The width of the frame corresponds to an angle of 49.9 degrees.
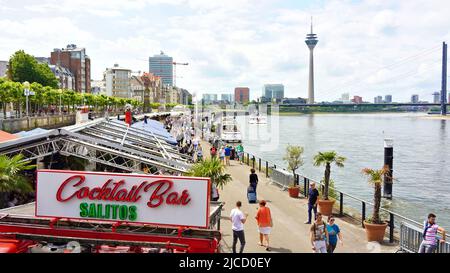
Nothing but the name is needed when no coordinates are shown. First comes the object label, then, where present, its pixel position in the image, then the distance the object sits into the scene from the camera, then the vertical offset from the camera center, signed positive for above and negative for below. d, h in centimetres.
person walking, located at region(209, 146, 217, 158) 2881 -223
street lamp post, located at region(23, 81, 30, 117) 4060 +217
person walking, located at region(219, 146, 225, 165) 2988 -247
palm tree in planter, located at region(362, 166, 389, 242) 1246 -280
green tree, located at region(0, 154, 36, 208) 1119 -143
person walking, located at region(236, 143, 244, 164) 3223 -257
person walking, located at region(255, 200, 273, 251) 1145 -251
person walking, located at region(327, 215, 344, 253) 1041 -257
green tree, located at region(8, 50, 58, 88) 7750 +722
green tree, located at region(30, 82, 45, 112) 5648 +241
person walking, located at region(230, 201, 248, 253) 1062 -240
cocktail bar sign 860 -151
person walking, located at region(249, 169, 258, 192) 1673 -224
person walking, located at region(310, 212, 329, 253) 1000 -249
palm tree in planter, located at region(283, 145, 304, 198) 2133 -187
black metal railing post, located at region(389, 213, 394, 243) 1262 -298
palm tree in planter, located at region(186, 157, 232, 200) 1373 -162
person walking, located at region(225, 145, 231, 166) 2866 -249
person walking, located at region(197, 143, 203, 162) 2955 -236
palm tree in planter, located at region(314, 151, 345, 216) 1566 -210
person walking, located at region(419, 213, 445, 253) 998 -248
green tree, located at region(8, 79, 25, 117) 4738 +217
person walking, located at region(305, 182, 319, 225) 1410 -246
